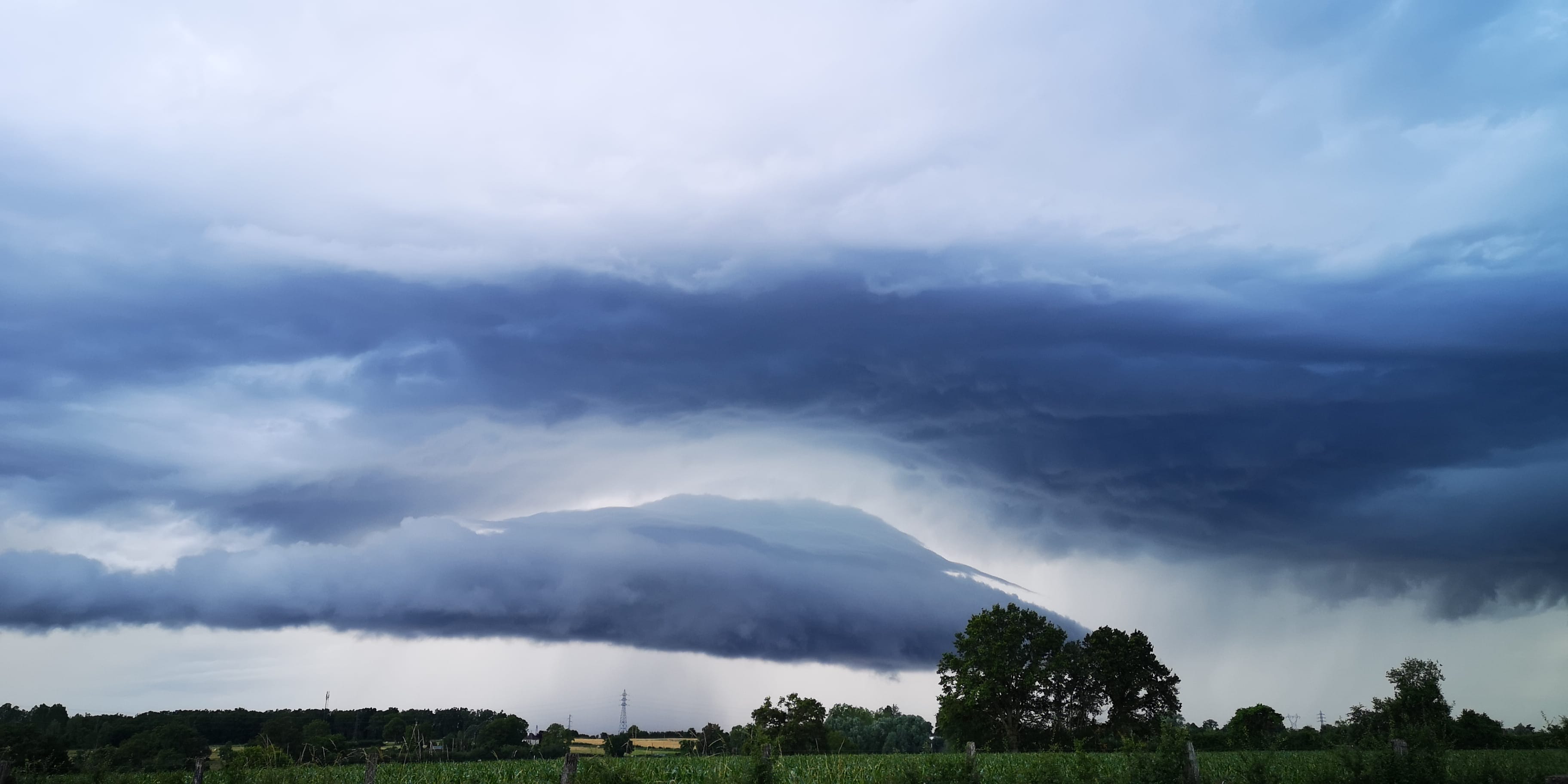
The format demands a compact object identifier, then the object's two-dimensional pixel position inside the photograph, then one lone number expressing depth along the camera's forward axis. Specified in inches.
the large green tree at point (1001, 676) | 3505.2
